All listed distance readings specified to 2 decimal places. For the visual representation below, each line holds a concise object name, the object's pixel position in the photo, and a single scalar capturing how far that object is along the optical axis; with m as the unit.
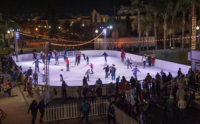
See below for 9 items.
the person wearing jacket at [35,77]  16.42
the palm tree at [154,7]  33.69
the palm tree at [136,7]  34.82
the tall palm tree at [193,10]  28.96
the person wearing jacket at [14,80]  17.16
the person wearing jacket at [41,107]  9.83
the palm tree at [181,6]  31.02
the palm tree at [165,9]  32.77
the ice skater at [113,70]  17.71
